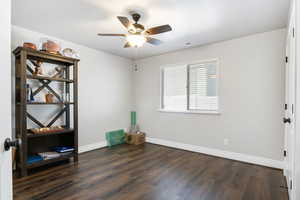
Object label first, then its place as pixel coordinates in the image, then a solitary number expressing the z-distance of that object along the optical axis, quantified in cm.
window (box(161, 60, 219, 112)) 363
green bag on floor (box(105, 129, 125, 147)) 421
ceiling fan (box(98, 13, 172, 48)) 224
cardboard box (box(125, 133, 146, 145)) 440
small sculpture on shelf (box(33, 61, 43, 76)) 274
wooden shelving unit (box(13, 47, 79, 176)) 243
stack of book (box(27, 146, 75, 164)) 264
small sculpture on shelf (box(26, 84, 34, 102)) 264
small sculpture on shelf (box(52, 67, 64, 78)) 316
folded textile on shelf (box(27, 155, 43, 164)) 257
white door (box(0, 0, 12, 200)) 83
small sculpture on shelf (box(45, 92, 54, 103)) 292
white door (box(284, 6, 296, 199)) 179
